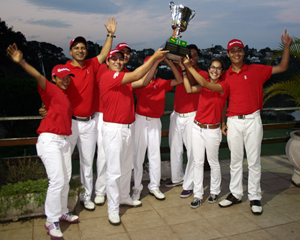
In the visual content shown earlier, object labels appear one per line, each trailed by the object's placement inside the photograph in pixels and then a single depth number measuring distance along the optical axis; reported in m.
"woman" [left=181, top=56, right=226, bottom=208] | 3.72
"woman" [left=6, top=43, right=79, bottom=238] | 3.02
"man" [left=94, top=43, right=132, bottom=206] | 3.86
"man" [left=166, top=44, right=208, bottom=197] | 4.16
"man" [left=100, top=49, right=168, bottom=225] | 3.35
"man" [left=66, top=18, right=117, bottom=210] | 3.57
